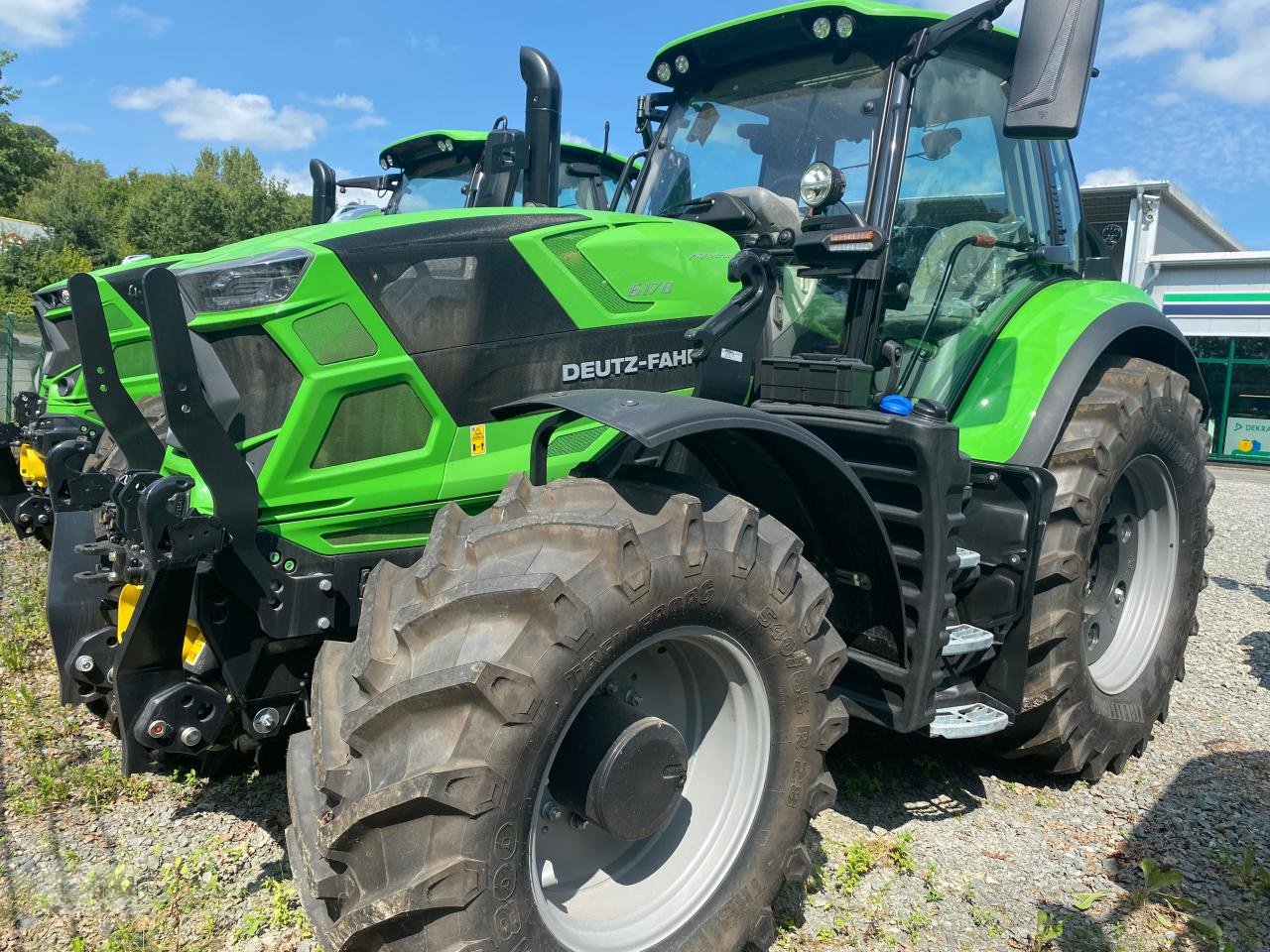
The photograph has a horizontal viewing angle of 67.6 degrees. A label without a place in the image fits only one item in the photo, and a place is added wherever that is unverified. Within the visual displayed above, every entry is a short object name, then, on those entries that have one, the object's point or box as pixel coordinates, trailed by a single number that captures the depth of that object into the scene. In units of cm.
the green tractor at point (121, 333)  469
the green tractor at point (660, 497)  190
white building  1616
